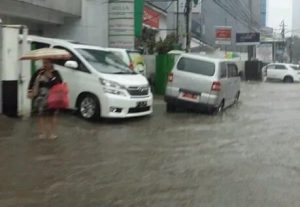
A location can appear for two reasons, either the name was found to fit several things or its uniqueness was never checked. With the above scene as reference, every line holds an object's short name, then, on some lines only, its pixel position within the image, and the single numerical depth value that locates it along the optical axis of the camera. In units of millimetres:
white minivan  14672
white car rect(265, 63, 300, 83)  46938
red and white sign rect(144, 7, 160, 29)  39562
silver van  17719
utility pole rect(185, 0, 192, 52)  30328
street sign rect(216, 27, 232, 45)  50219
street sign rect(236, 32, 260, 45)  51531
